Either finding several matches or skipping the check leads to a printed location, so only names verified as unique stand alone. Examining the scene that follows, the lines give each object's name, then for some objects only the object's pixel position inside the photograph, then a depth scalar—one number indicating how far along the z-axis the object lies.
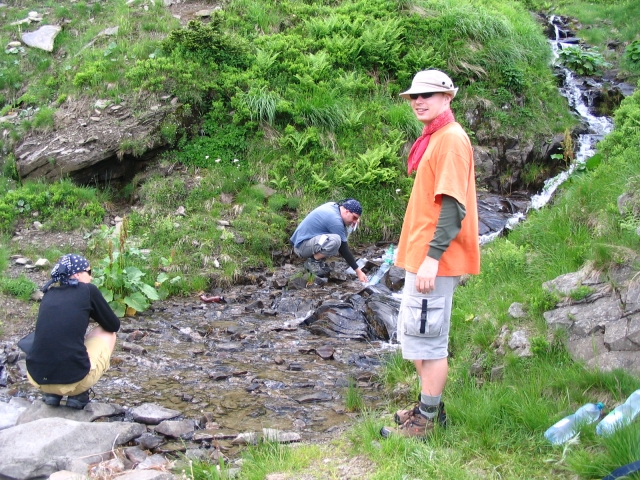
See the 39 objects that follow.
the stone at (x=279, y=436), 5.08
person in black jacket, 5.43
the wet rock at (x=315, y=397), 6.23
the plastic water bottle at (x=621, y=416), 3.84
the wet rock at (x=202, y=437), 5.34
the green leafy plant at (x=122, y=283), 8.70
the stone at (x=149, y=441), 5.17
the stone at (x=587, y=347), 4.88
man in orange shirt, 4.16
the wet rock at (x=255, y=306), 9.22
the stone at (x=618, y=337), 4.68
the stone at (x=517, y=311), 5.89
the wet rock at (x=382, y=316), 8.25
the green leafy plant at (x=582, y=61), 17.06
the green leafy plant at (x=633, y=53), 16.88
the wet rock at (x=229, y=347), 7.69
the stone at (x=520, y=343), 5.39
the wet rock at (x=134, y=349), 7.42
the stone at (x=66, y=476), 4.36
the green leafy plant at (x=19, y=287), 8.91
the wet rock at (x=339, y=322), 8.24
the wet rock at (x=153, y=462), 4.66
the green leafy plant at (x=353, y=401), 5.88
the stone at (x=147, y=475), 4.26
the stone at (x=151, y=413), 5.68
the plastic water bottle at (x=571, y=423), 4.13
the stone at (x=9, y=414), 5.51
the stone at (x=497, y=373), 5.36
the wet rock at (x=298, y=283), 9.98
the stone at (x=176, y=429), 5.41
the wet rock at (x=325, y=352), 7.40
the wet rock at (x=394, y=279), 9.99
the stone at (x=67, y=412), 5.57
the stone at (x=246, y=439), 5.12
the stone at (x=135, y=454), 4.85
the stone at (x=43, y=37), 14.74
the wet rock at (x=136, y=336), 7.88
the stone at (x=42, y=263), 9.73
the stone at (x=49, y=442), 4.61
